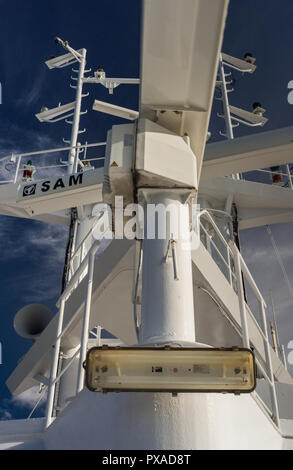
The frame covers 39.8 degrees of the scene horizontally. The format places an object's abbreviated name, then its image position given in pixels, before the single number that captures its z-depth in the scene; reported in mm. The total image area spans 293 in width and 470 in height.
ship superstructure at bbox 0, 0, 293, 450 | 1814
